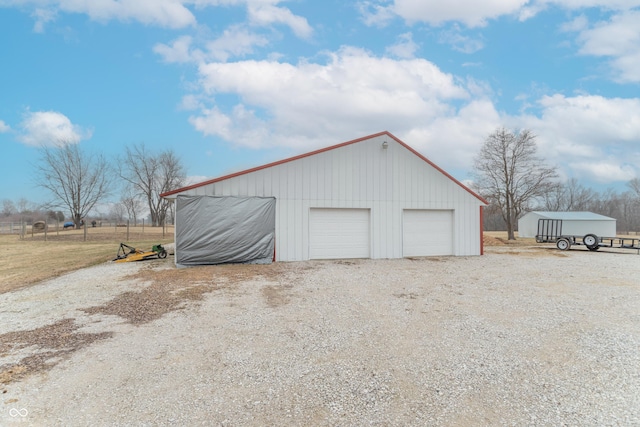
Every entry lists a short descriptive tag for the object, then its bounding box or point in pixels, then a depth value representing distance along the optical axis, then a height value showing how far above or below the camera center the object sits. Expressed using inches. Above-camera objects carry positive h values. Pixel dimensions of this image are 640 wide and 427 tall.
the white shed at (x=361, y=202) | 476.1 +24.3
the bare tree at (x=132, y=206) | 1796.1 +71.4
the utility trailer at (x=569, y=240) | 687.7 -50.6
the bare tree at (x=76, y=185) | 1421.0 +144.4
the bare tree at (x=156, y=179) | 1772.9 +209.0
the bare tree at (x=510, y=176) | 1045.8 +126.9
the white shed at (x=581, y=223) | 1233.4 -23.7
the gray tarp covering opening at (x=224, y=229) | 440.8 -13.9
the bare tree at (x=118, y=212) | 1883.6 +42.3
